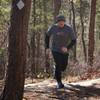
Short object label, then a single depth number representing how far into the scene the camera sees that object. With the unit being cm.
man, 977
